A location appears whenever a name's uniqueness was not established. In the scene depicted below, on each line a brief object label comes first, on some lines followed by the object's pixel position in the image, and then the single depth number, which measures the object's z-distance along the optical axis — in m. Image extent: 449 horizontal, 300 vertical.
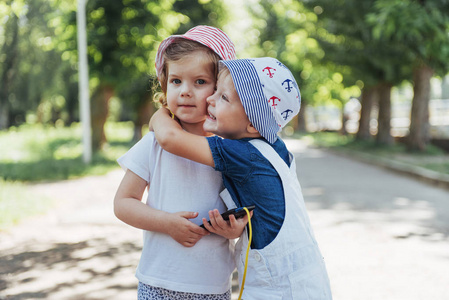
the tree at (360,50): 16.01
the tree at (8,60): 28.06
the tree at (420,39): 10.92
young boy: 1.66
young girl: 1.80
